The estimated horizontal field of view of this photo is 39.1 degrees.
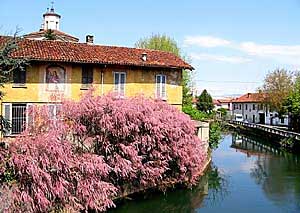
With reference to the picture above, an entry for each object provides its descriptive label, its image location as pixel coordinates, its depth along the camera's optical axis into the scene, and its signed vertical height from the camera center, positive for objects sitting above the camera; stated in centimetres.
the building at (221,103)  13023 +205
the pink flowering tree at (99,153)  1639 -208
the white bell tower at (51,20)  4791 +996
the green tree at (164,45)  5056 +772
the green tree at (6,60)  1569 +179
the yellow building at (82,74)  2591 +227
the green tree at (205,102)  8638 +153
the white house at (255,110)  7275 -5
